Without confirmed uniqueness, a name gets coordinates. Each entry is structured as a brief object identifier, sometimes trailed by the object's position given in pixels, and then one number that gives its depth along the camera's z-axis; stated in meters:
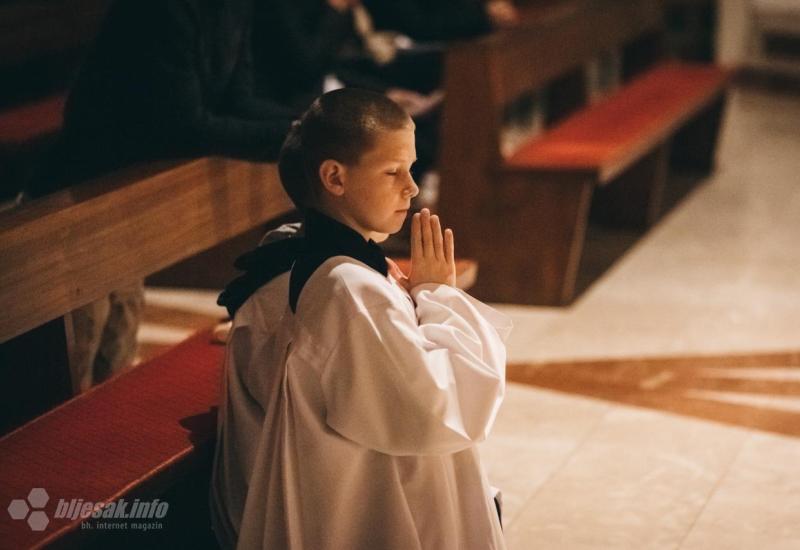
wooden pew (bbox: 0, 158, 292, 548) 4.74
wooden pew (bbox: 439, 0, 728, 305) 9.28
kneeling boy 4.28
